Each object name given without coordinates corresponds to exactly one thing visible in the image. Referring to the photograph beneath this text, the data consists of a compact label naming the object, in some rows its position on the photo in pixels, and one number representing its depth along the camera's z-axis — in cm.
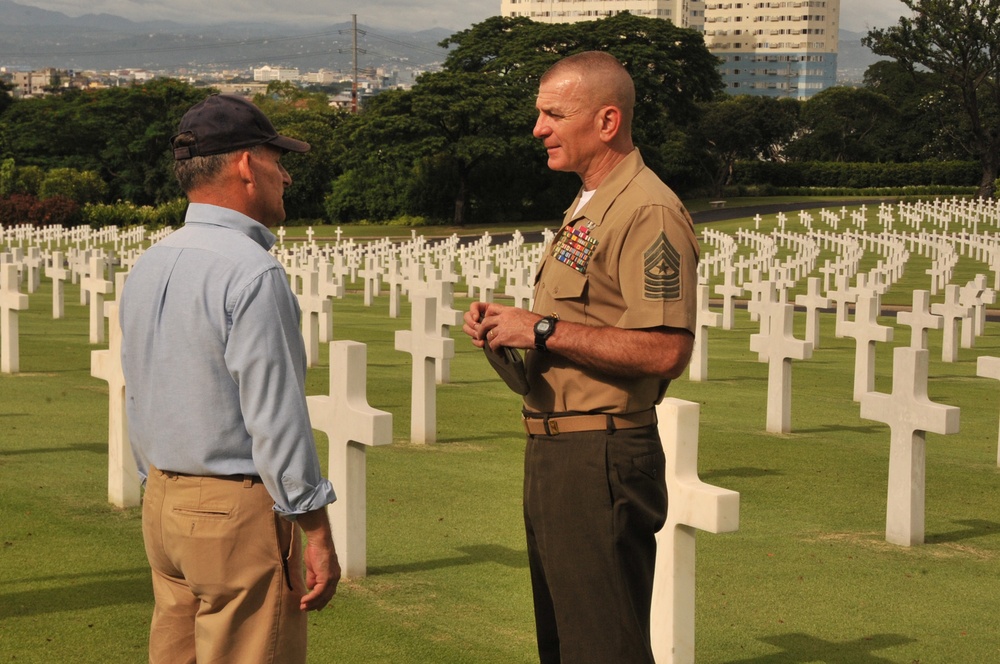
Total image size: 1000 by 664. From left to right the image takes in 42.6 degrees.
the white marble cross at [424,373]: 858
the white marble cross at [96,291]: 1417
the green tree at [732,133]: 7744
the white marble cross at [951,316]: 1438
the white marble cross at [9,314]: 1144
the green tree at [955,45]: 6525
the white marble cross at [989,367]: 768
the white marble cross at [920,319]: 1217
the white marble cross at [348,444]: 536
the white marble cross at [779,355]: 909
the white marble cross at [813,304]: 1462
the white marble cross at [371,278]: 2088
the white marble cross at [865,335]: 1027
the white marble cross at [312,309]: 1265
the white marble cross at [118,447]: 661
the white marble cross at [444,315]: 1086
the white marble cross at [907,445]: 627
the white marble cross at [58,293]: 1714
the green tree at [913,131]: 8238
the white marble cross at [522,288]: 1482
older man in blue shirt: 307
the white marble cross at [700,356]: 1231
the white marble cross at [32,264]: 2163
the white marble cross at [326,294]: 1377
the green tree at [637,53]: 6253
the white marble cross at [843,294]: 1540
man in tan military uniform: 338
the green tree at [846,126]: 8681
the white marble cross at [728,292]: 1622
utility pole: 12326
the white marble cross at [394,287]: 1856
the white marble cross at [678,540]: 413
